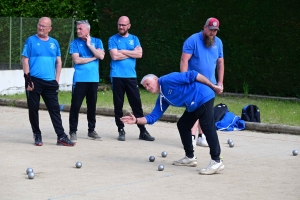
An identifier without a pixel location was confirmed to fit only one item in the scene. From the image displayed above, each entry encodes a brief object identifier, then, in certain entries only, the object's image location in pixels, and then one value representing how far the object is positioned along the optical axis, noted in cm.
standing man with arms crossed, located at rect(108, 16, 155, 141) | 1095
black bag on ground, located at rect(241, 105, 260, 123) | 1248
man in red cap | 995
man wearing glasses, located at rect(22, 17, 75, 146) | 1014
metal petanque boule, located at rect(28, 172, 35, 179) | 789
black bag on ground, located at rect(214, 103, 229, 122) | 1224
